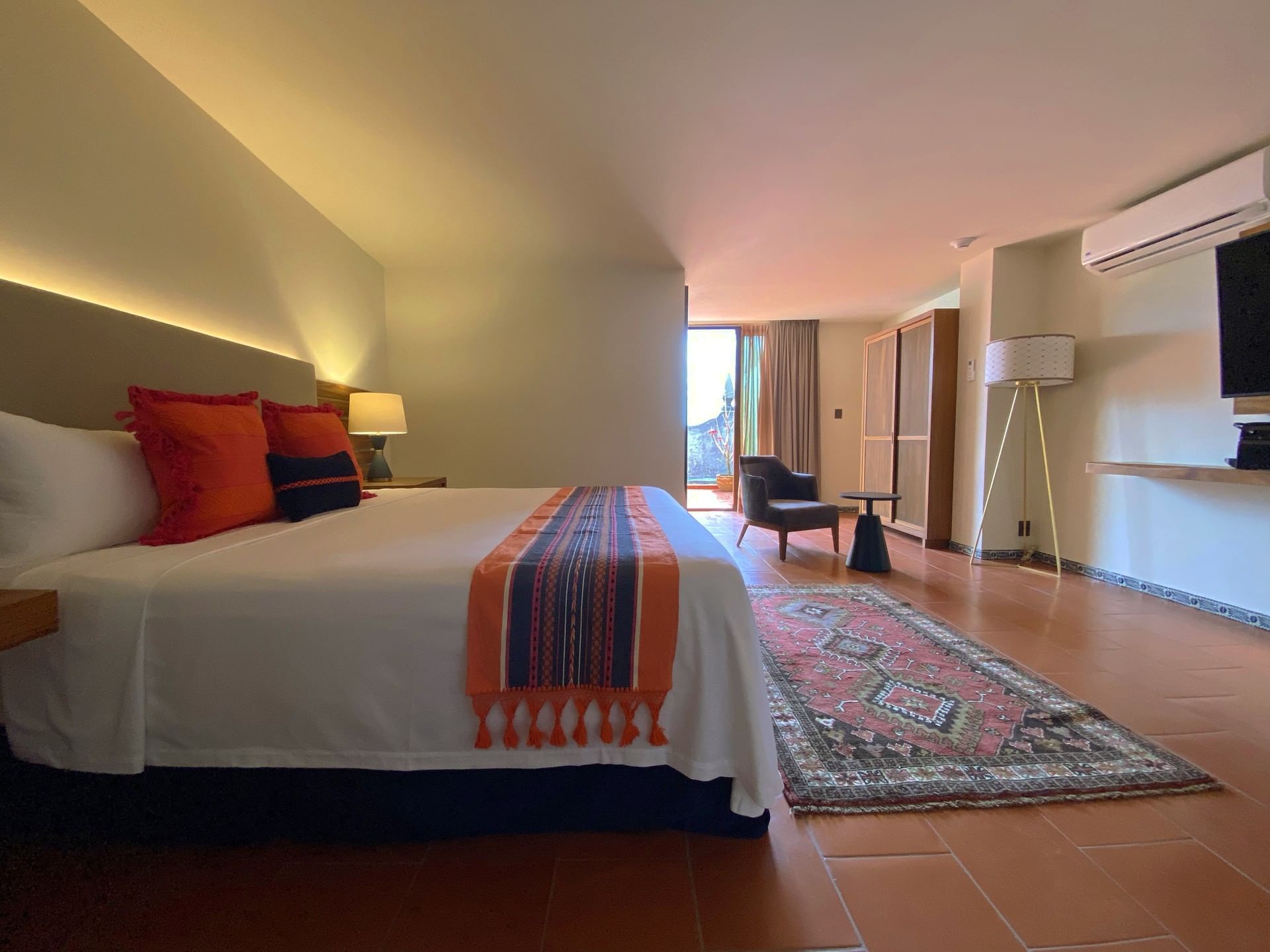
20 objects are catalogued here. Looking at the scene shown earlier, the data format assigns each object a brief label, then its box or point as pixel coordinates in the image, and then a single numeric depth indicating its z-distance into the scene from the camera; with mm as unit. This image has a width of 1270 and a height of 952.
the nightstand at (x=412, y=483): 3309
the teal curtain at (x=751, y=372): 6484
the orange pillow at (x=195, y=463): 1468
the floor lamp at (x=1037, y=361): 3463
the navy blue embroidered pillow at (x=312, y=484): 1843
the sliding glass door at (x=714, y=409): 6656
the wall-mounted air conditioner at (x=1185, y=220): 2439
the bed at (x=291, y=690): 1071
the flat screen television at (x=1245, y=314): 2406
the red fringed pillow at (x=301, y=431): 2094
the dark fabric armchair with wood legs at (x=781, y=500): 4098
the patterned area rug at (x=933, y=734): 1399
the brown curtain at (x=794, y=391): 6383
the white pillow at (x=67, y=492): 1200
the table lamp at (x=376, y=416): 3305
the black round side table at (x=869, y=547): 3670
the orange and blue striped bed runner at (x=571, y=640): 1087
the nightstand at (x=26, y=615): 930
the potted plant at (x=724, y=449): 6910
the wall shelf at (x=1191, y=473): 2270
